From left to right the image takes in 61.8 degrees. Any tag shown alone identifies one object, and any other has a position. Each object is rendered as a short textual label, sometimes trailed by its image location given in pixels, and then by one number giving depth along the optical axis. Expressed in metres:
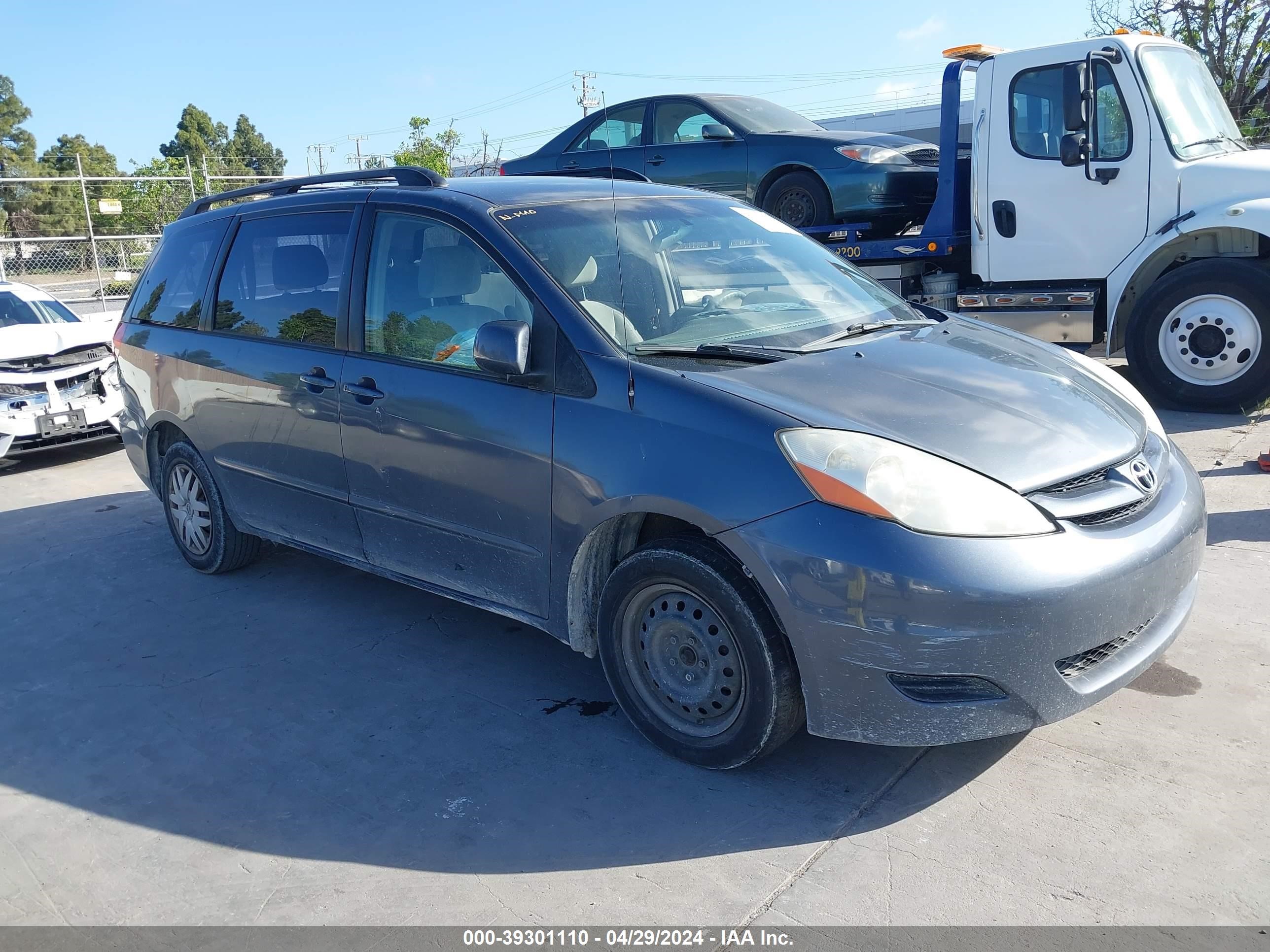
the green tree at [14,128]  56.88
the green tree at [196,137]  69.38
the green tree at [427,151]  40.50
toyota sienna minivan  2.88
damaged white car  8.28
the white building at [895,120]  30.94
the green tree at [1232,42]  17.42
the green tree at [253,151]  75.62
